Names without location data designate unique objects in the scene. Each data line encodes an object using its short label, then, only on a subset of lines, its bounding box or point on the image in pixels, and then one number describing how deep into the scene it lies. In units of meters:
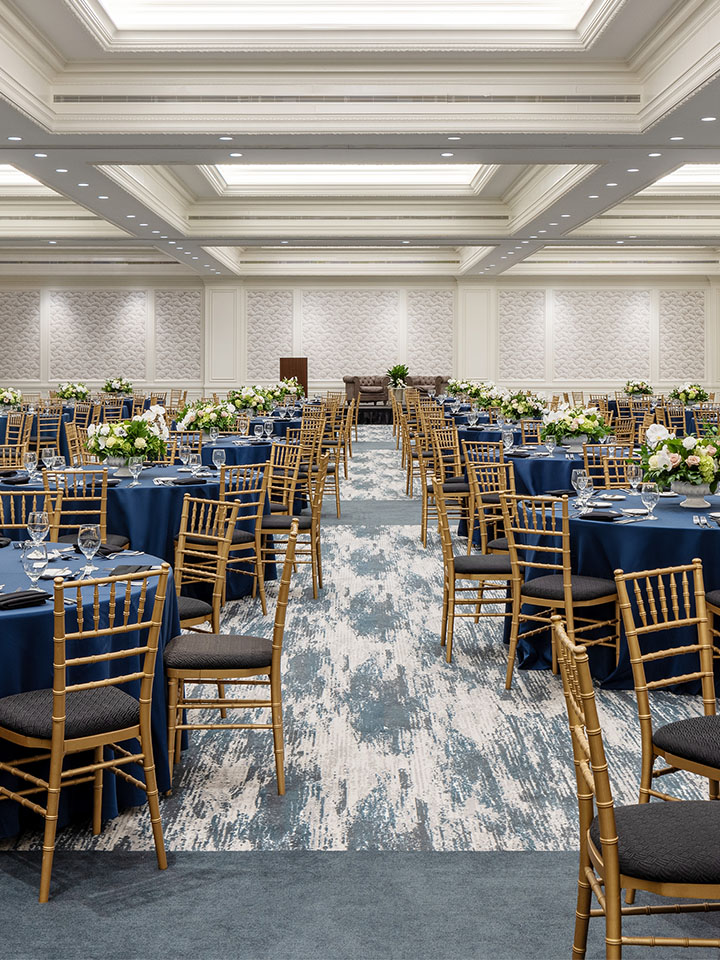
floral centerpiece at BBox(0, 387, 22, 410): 13.45
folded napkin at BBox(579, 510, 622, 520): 5.02
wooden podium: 19.83
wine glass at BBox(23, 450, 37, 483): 6.71
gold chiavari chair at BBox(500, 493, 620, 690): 4.57
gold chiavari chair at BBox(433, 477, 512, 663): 5.16
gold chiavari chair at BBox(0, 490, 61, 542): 4.91
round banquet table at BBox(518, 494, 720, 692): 4.67
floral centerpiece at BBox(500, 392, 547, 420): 10.33
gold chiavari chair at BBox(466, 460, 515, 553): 6.01
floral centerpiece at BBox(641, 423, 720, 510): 5.16
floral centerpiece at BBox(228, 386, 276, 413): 12.09
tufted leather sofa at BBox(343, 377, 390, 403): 21.05
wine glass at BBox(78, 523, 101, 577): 3.66
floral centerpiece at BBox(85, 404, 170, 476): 6.66
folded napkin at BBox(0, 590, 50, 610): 3.16
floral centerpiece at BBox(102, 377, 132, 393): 17.31
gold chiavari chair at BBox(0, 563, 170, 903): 2.78
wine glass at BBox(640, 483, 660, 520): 5.16
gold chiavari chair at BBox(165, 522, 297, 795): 3.50
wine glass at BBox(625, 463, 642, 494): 5.52
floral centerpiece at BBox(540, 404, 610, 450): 8.23
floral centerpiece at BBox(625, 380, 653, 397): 16.92
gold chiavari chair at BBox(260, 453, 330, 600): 6.52
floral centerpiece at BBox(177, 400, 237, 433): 9.02
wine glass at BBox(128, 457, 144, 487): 6.69
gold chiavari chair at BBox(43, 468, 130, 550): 5.95
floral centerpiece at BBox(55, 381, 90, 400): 15.75
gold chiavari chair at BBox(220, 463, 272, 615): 5.89
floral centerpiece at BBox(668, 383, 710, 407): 14.91
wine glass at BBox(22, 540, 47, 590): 3.58
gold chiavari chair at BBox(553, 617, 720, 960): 2.00
